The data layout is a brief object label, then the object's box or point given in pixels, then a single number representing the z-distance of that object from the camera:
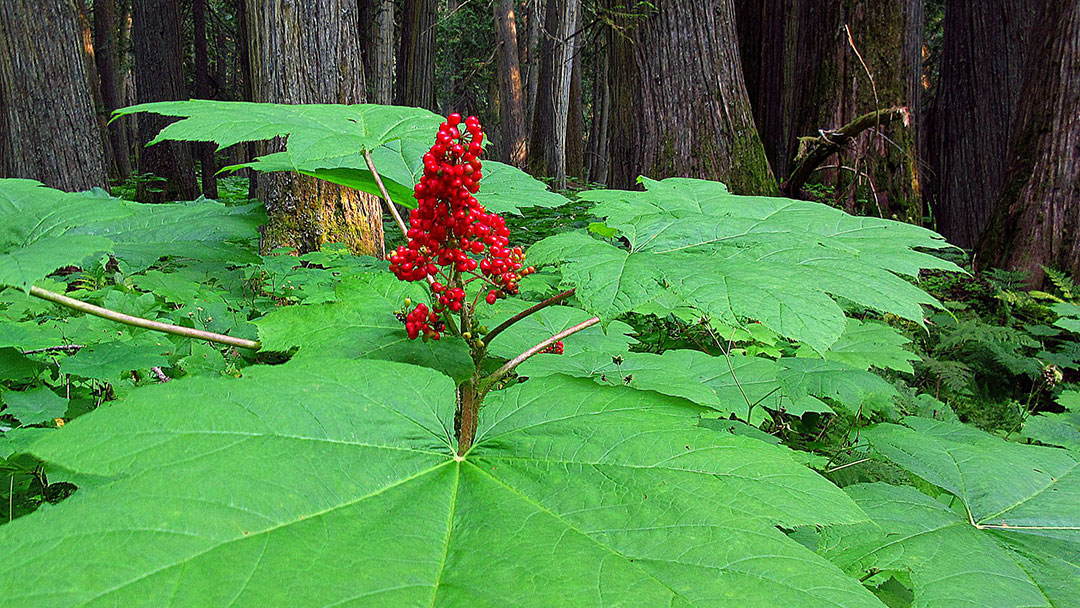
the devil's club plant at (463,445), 0.59
